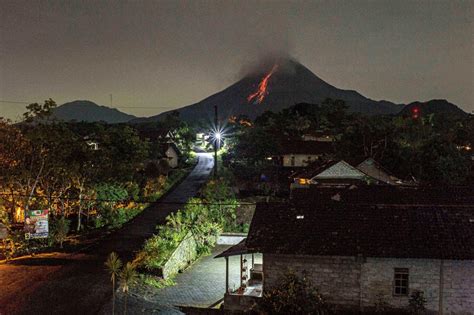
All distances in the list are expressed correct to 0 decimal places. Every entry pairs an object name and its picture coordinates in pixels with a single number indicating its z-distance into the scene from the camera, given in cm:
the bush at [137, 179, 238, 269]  1952
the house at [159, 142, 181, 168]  5378
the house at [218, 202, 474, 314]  1430
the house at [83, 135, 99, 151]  3619
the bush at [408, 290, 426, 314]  1407
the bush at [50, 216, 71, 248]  2317
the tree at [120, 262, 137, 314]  1509
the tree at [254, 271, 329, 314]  1367
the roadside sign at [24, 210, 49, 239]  2119
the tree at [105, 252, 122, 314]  1484
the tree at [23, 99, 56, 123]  2253
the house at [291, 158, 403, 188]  3334
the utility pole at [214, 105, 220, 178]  3669
